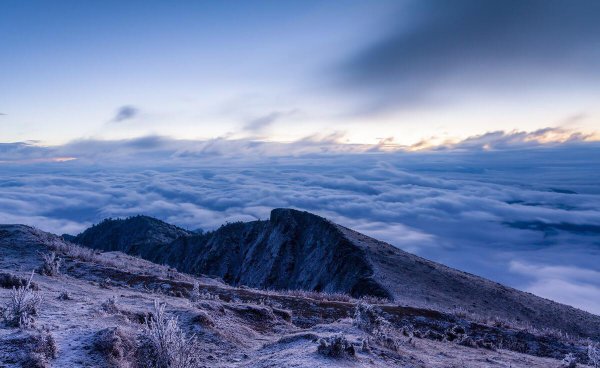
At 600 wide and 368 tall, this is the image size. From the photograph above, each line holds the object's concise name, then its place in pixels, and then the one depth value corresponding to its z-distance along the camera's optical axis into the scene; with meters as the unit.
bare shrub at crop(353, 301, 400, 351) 7.72
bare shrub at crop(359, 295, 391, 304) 17.50
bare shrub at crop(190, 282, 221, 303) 11.89
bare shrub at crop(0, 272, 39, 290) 9.79
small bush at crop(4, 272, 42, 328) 6.24
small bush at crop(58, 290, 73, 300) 9.07
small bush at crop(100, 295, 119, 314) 8.00
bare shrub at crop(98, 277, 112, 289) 12.74
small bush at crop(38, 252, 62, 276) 13.28
